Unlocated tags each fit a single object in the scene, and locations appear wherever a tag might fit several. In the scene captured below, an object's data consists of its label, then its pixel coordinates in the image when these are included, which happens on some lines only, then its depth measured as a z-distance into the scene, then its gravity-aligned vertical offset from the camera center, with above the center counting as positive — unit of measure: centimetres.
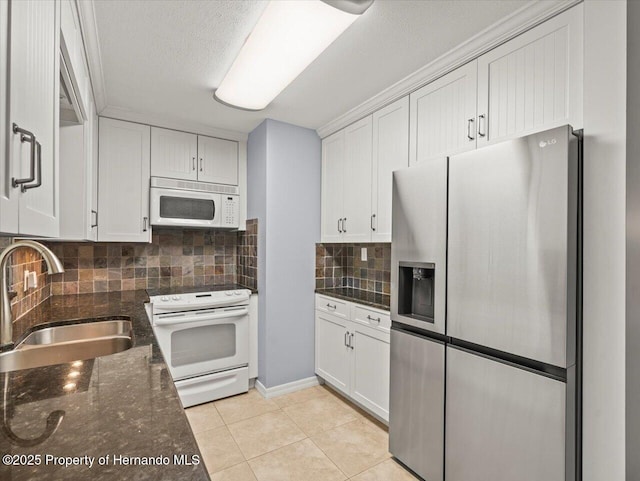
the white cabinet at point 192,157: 297 +75
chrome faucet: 117 -16
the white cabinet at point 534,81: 144 +74
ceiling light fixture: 147 +99
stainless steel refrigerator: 131 -33
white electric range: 263 -82
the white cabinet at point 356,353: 234 -87
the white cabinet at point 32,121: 64 +26
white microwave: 288 +31
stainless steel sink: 168 -49
